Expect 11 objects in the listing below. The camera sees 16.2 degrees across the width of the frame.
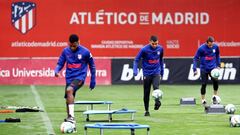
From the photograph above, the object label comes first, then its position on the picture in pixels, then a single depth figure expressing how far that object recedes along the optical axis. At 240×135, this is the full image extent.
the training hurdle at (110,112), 20.74
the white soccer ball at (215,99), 27.66
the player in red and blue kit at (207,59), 28.86
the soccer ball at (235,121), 19.77
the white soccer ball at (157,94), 23.55
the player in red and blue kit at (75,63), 19.83
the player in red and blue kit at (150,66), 24.22
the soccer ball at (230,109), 24.17
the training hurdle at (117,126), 15.54
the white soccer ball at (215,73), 28.23
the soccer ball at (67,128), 18.38
